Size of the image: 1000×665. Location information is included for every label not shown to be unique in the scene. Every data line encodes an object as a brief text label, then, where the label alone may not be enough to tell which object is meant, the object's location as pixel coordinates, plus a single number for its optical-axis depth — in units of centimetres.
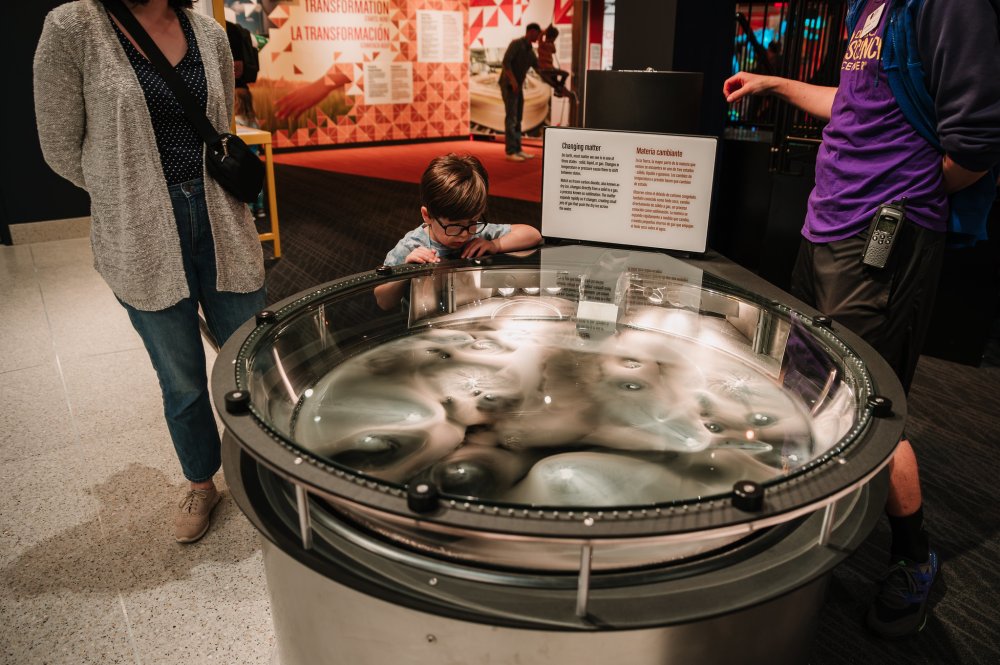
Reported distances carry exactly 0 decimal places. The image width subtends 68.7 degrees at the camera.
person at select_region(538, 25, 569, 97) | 1015
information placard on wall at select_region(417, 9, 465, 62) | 1155
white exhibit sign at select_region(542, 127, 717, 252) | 199
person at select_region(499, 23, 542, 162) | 996
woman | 179
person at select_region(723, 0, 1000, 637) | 149
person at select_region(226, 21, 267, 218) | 540
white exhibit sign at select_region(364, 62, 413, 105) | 1134
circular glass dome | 94
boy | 201
